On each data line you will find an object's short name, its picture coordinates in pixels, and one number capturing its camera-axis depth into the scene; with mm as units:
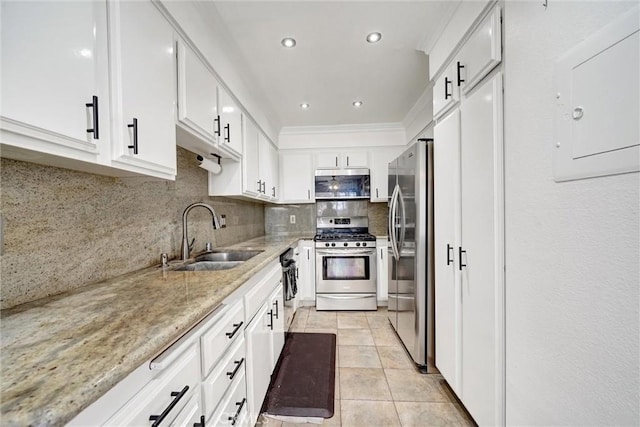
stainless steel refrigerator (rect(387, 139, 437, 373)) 1908
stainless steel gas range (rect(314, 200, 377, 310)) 3289
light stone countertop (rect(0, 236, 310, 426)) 436
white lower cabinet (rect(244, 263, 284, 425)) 1356
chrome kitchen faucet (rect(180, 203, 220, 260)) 1739
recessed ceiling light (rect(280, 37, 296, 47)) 1836
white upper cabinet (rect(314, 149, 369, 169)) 3704
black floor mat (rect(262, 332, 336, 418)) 1652
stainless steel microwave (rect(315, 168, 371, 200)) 3669
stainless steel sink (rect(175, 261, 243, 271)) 1736
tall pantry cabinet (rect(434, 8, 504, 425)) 1188
